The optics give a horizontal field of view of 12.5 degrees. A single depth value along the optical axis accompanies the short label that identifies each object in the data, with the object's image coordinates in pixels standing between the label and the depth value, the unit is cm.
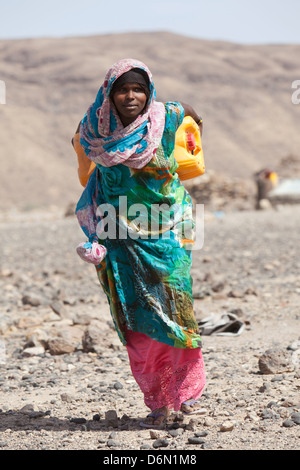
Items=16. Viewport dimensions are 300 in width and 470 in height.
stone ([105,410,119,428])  707
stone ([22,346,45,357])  1052
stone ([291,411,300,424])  675
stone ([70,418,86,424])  733
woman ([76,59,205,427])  651
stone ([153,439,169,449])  632
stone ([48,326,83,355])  1048
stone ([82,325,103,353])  1044
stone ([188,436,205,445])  634
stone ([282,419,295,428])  667
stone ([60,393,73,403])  820
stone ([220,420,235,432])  663
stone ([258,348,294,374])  854
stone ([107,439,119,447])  642
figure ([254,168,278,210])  3615
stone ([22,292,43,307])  1453
